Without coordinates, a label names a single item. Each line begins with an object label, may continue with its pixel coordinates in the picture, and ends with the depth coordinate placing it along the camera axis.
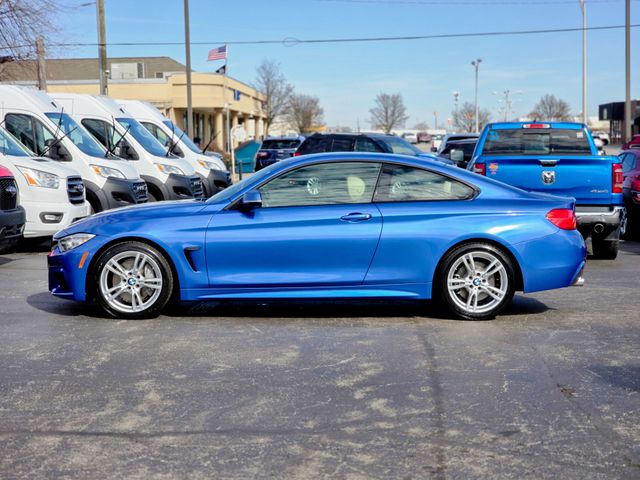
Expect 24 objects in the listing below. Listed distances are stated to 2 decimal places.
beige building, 63.84
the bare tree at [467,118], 130.65
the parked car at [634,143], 17.94
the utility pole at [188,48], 38.91
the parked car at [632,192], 15.20
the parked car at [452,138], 28.82
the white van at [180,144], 21.64
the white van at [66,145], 15.12
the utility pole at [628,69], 35.56
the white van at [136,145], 18.19
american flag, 38.38
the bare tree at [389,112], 151.50
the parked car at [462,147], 25.08
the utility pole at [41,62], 29.59
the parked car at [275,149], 36.94
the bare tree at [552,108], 124.00
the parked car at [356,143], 21.36
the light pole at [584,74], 51.12
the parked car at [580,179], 12.08
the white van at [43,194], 13.79
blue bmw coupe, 8.16
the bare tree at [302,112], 114.38
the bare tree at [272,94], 100.00
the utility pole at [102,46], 32.97
